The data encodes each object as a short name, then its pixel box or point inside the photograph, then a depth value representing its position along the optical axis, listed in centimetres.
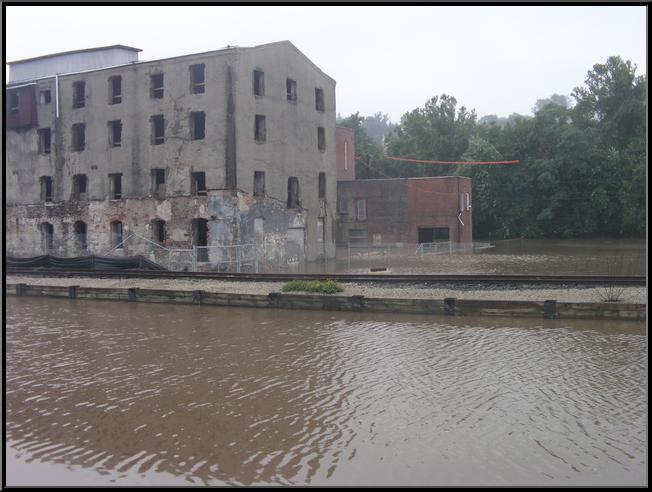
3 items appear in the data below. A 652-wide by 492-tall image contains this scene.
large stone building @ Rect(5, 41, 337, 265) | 3188
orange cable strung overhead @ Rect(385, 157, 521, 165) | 5834
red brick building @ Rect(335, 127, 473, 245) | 4753
